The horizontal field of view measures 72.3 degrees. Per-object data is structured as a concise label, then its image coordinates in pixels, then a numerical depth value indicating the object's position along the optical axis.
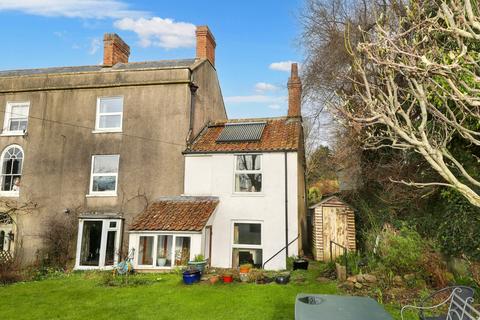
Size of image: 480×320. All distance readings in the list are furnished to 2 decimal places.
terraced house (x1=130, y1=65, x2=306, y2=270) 14.20
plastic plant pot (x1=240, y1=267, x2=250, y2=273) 11.97
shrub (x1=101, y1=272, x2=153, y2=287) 11.86
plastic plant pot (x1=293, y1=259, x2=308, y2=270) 13.12
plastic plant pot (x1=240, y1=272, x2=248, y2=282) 11.73
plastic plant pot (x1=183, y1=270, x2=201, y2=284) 11.63
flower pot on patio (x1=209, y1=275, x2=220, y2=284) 11.63
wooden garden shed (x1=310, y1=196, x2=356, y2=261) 15.10
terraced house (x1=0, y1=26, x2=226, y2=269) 15.95
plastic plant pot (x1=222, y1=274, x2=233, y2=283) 11.63
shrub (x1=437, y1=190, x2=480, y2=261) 9.20
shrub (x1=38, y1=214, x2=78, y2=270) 15.51
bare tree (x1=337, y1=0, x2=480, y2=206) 4.43
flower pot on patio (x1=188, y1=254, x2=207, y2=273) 12.77
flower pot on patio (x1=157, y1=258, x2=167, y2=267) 14.18
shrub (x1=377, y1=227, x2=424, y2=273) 9.76
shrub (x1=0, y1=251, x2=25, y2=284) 13.32
